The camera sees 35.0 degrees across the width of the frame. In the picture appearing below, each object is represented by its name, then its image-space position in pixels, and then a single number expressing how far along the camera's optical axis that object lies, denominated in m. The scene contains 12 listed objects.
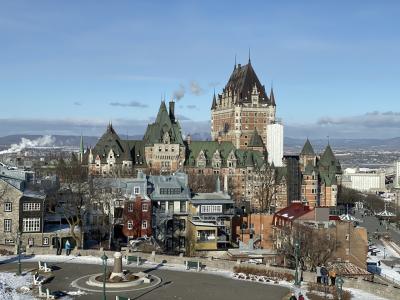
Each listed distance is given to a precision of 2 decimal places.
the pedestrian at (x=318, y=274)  42.09
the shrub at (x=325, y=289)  37.75
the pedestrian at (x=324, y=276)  41.72
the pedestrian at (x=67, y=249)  49.72
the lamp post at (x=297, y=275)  38.69
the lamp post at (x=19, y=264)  41.72
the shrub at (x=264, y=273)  42.62
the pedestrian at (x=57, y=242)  58.28
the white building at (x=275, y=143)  153.25
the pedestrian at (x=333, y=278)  41.53
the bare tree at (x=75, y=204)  60.22
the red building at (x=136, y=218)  71.25
